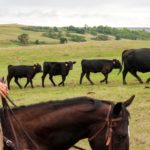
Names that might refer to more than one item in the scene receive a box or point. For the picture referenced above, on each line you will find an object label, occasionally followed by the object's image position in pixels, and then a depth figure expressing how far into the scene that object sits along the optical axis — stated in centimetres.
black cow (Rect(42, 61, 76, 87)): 2730
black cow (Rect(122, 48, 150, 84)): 2669
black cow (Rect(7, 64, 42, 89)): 2656
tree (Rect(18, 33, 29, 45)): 9341
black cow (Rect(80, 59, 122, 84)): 2761
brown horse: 566
